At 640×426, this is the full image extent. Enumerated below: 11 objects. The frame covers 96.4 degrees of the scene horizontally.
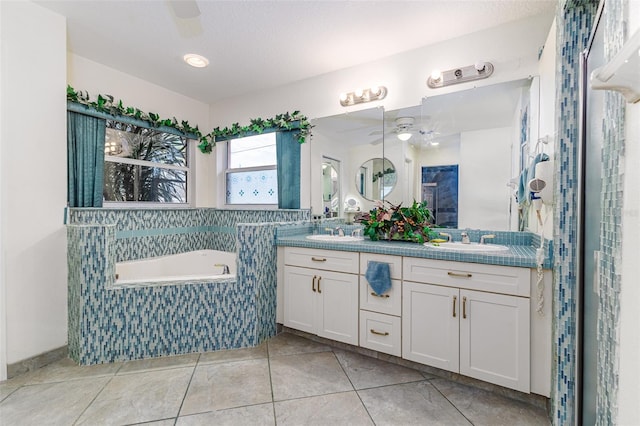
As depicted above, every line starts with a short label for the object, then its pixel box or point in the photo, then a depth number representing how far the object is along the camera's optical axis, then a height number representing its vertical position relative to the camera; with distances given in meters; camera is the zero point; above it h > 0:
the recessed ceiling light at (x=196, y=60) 2.65 +1.44
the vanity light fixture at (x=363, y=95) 2.69 +1.12
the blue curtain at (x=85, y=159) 2.52 +0.47
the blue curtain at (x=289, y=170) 3.15 +0.46
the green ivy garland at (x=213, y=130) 2.66 +1.00
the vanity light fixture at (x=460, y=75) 2.21 +1.10
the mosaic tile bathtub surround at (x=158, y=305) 2.08 -0.74
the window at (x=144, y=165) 3.01 +0.53
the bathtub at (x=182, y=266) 2.78 -0.59
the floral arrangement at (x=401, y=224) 2.35 -0.11
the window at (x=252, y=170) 3.54 +0.53
